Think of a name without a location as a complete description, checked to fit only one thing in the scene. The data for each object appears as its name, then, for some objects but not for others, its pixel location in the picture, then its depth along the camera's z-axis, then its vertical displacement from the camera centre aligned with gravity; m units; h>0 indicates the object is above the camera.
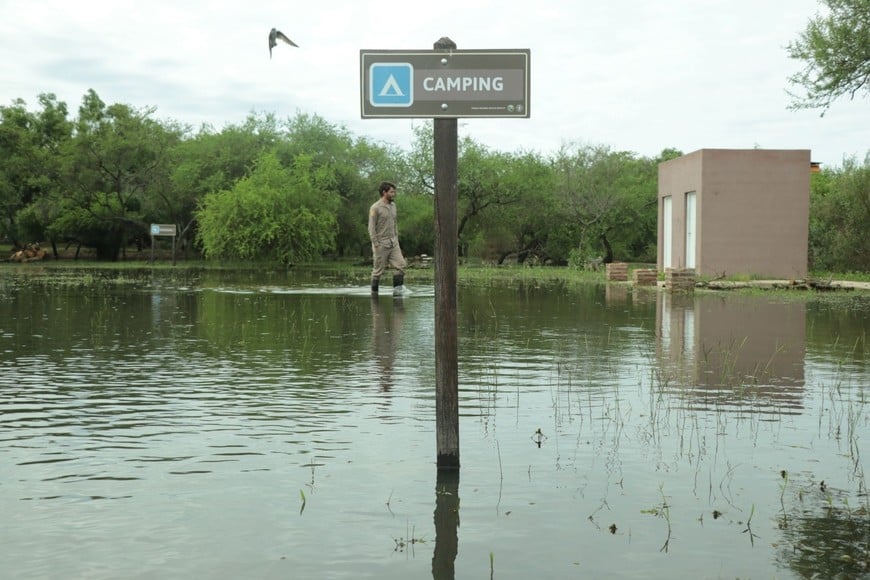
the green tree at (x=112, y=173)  61.12 +4.73
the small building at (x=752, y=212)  33.62 +1.31
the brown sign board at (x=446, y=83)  5.92 +0.97
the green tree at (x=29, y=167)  63.94 +5.32
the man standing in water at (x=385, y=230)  19.81 +0.43
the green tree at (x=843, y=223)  37.59 +1.11
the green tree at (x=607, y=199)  59.94 +3.15
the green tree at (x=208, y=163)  60.59 +5.30
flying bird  9.36 +1.98
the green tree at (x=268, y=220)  48.56 +1.52
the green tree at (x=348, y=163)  61.56 +5.39
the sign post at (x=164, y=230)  52.33 +1.10
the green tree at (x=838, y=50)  28.84 +5.72
